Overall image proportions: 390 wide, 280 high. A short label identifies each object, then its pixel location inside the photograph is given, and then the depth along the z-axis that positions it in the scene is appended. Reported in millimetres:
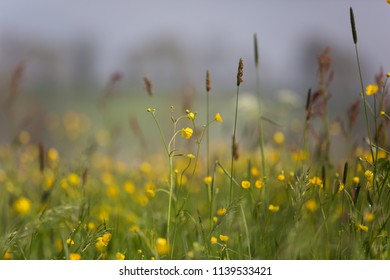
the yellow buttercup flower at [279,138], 6703
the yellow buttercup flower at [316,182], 4426
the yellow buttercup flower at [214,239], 4203
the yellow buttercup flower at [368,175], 4301
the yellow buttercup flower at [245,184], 4465
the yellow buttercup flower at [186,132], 4048
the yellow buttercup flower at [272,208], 4360
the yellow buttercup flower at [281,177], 4461
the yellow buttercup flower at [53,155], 5998
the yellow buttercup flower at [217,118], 4145
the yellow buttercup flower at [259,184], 4566
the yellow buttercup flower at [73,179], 5601
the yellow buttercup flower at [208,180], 4487
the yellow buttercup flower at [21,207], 4985
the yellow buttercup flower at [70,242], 4142
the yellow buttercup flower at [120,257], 4067
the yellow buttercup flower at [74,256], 4051
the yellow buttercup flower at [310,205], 4586
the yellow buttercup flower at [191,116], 4117
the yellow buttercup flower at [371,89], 4363
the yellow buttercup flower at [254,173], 5275
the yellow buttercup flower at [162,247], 3854
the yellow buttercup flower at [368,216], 4078
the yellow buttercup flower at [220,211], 4691
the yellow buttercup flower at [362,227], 4034
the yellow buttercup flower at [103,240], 4077
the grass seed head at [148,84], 4445
